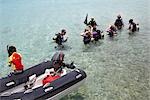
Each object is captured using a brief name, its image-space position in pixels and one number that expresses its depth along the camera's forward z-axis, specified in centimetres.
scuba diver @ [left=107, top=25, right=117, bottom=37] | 936
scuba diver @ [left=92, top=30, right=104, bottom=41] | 896
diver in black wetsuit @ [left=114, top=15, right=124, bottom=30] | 1016
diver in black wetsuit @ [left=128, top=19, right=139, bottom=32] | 977
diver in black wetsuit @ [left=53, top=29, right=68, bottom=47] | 877
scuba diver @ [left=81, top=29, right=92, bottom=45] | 882
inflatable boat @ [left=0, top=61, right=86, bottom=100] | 492
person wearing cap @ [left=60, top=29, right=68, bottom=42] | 895
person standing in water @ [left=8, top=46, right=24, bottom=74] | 579
